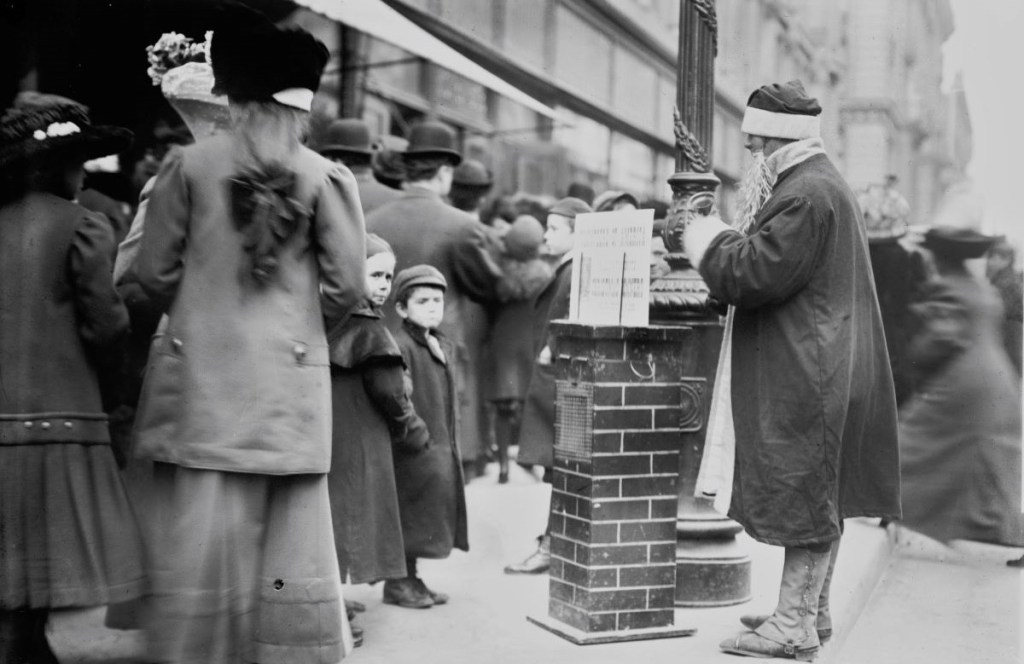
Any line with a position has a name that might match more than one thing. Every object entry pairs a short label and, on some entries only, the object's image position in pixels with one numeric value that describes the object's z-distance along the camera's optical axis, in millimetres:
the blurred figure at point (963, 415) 7391
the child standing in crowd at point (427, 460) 5168
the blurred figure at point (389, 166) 7480
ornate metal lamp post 5508
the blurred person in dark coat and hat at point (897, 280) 7910
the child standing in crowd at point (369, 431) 4711
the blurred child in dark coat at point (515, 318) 8758
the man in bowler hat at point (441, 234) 6258
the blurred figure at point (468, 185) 8984
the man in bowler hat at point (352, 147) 6883
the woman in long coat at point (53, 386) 4039
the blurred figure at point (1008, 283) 7253
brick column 4805
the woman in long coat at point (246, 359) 3465
